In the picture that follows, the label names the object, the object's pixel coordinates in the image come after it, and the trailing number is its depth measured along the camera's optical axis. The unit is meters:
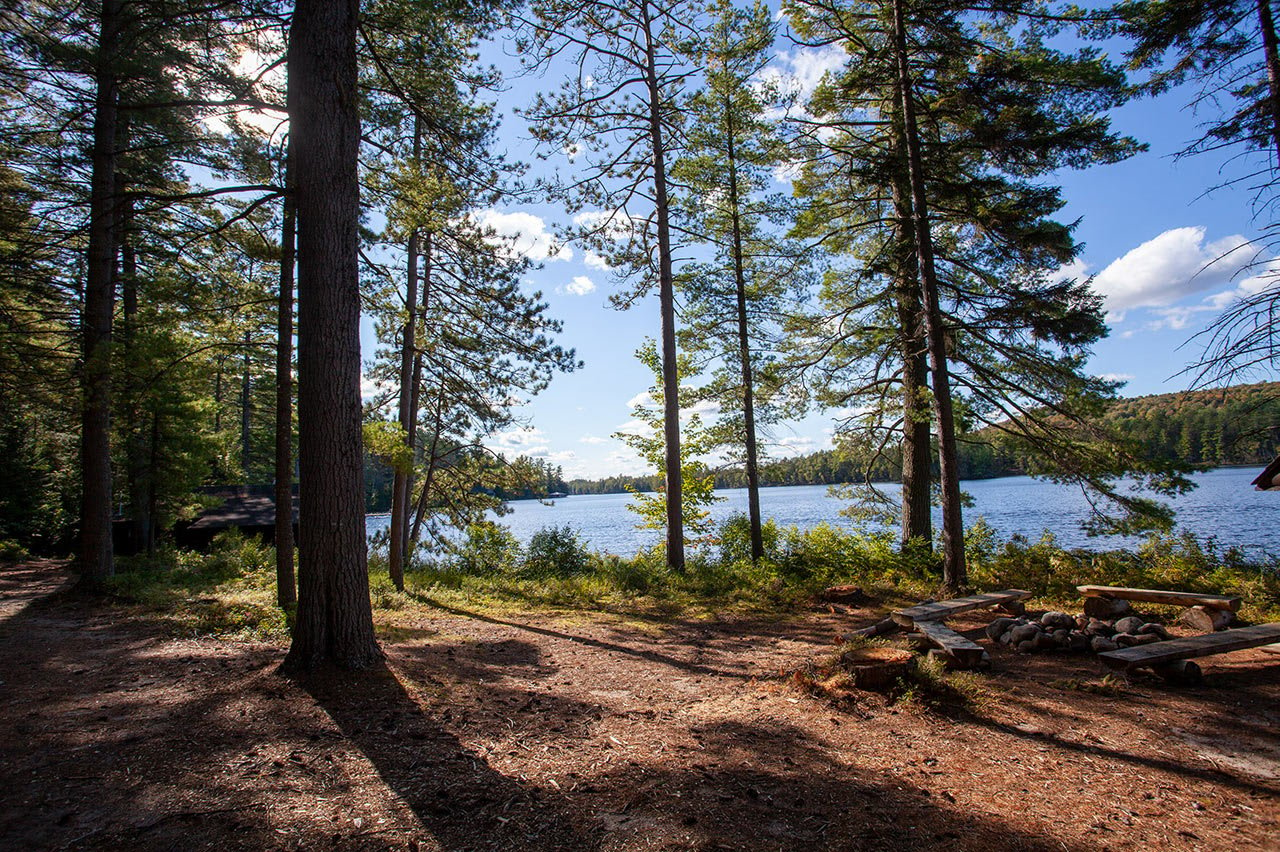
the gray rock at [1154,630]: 6.00
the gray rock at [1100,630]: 6.39
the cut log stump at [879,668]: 4.87
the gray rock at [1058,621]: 6.59
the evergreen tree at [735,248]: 12.46
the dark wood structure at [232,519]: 21.92
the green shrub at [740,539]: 13.64
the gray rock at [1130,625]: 6.34
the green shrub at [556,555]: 14.27
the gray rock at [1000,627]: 6.94
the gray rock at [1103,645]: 6.02
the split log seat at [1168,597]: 6.70
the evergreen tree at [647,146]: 10.80
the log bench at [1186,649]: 5.22
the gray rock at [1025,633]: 6.47
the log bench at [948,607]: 6.76
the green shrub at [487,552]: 15.30
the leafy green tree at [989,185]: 8.63
